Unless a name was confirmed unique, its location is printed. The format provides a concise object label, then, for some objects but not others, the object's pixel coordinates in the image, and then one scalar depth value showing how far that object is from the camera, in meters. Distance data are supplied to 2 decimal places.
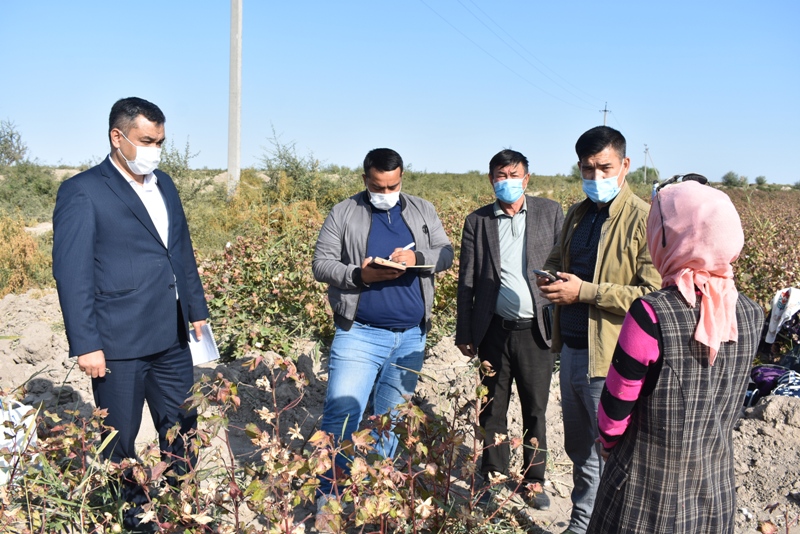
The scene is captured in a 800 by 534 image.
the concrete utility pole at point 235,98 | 12.02
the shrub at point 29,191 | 13.72
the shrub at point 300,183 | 12.41
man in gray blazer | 3.39
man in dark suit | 2.66
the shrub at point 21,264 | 8.48
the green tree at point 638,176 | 32.31
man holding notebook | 3.16
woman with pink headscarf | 1.77
